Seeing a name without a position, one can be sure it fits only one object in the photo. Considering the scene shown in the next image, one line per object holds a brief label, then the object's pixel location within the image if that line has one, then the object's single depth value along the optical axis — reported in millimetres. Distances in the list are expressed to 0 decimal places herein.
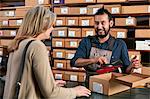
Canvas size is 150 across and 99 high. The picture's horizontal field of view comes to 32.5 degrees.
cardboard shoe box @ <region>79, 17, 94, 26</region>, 4160
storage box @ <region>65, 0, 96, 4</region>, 4160
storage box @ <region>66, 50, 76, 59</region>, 4289
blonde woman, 1156
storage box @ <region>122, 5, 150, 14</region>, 3723
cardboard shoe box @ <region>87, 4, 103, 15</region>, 4068
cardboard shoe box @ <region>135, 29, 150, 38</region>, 3707
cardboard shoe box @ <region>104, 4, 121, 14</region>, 3914
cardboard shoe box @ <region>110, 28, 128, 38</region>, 3871
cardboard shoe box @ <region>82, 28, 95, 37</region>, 4145
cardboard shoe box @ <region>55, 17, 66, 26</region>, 4387
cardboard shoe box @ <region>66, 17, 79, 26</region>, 4281
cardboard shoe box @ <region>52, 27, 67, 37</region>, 4379
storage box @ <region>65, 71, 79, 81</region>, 4270
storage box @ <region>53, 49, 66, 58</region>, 4391
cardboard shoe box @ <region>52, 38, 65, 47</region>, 4402
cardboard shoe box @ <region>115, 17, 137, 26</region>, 3834
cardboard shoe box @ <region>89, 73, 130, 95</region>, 1622
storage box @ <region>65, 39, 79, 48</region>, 4282
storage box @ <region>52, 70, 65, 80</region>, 4398
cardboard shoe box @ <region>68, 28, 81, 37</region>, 4230
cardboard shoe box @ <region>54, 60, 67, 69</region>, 4391
